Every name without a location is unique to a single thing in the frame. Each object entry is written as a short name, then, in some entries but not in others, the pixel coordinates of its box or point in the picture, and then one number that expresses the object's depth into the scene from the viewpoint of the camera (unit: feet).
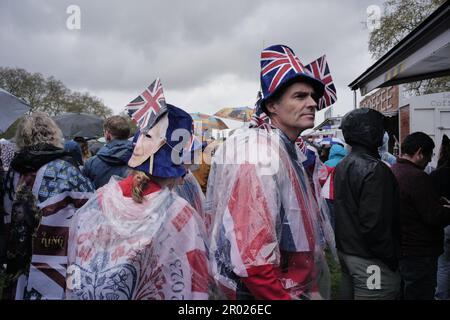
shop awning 7.55
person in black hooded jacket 7.72
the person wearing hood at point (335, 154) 17.65
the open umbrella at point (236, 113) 12.35
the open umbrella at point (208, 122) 13.95
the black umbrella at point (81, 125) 24.93
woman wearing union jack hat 5.15
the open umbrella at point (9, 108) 13.48
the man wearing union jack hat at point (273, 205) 4.95
